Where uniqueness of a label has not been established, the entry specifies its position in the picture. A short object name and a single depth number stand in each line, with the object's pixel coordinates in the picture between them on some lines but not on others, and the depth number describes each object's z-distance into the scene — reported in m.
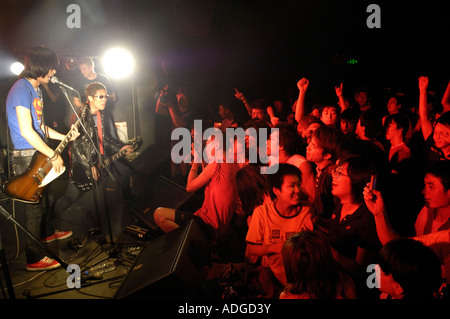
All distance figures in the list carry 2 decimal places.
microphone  2.41
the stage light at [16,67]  4.25
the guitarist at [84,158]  3.29
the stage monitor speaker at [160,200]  3.14
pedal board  3.02
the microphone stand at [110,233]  2.83
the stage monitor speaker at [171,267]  1.72
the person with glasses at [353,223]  1.73
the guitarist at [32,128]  2.43
